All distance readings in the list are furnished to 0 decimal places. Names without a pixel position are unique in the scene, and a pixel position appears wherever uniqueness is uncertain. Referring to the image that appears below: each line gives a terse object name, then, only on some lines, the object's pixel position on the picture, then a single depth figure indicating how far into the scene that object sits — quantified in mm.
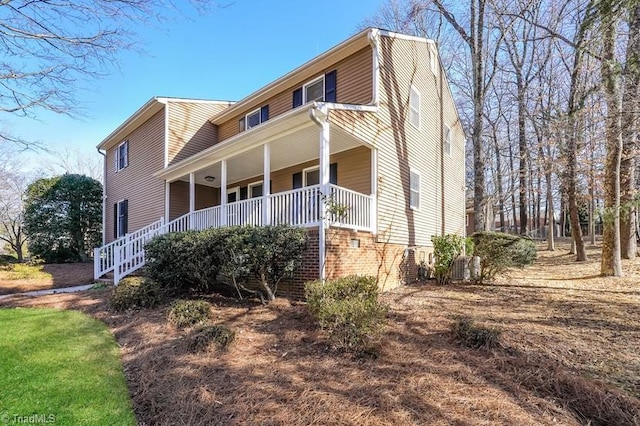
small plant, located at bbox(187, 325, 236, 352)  4664
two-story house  7898
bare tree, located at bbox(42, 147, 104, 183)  31289
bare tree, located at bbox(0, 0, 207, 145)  6746
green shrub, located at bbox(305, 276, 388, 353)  4449
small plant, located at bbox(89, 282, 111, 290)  10146
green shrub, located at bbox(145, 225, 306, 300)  6602
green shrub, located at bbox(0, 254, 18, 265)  14886
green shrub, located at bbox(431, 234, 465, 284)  9914
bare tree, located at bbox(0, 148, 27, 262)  20562
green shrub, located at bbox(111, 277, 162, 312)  7090
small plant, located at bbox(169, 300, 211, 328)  5809
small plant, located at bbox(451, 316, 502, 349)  4500
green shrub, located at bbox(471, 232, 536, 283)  9352
